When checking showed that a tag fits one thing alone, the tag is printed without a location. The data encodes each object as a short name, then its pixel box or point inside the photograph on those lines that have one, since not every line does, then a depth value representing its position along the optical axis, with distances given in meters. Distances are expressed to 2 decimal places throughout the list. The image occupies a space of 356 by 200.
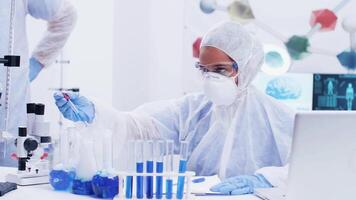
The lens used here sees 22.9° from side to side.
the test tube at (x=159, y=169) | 2.46
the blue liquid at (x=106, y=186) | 2.49
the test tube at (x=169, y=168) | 2.47
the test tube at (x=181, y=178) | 2.47
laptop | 2.32
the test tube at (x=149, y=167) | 2.46
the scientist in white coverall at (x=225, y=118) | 3.06
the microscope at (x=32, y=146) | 2.61
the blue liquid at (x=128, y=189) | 2.47
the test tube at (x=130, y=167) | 2.46
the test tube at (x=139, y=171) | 2.46
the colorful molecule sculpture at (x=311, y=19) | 4.36
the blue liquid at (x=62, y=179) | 2.58
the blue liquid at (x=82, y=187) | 2.55
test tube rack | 2.44
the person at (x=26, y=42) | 3.05
